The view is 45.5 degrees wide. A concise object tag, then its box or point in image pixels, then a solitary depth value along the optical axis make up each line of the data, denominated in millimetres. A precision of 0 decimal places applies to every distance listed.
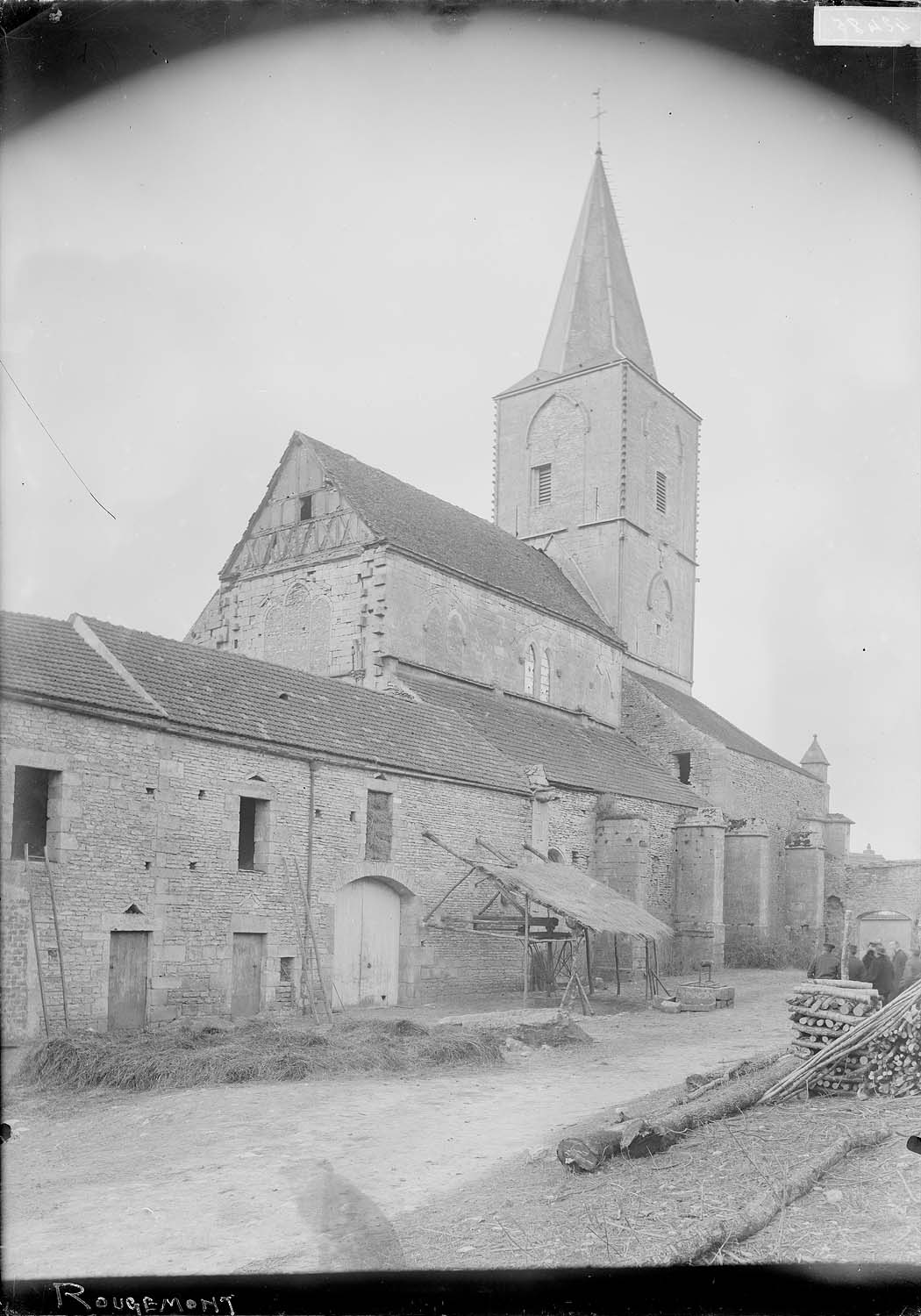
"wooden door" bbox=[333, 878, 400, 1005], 17578
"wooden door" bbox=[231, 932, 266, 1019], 15594
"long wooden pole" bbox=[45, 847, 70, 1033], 12891
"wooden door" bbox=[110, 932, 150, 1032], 13791
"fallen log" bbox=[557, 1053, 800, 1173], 8352
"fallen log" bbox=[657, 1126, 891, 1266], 6871
